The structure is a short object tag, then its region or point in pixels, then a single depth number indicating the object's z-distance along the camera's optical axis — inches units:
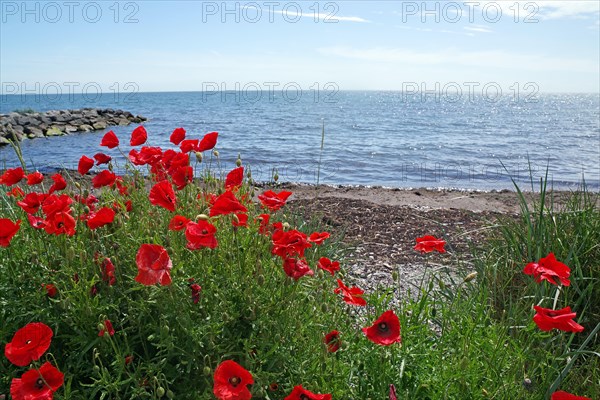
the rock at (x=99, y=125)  1213.1
